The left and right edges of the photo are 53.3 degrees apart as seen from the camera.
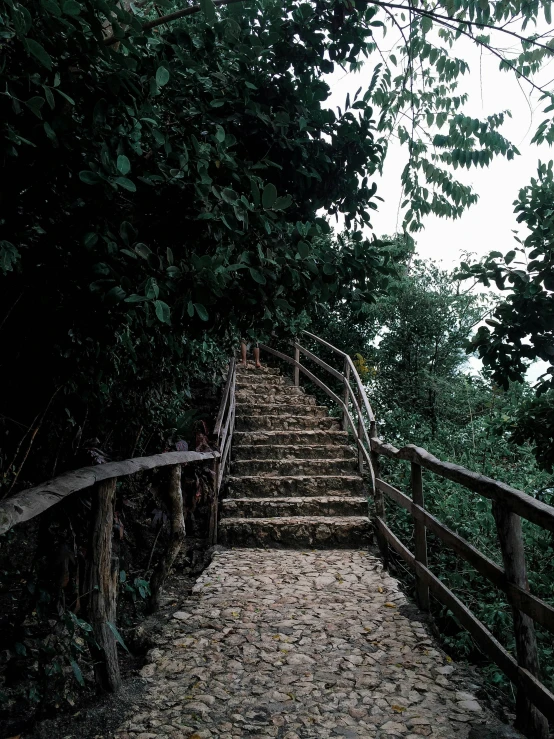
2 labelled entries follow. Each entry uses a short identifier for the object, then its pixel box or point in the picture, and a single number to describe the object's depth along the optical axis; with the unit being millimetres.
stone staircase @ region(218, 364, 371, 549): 5742
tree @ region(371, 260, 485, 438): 10234
